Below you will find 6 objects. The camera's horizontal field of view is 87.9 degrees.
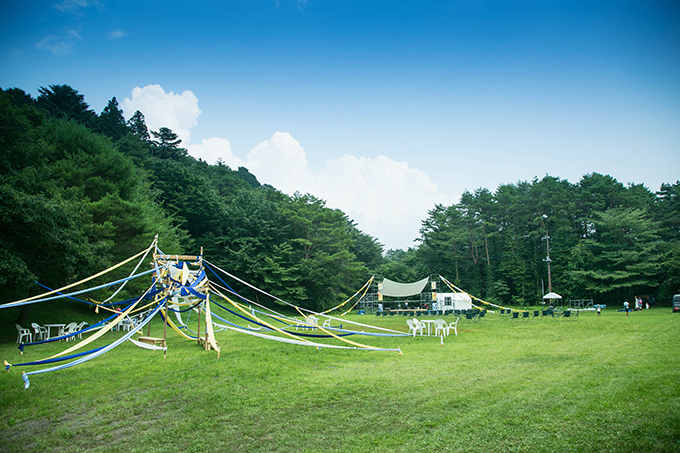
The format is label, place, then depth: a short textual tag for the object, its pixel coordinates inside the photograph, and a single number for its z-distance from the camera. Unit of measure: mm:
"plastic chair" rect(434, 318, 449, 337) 12555
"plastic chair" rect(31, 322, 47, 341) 11039
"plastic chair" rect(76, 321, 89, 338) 12428
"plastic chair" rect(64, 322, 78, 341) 11706
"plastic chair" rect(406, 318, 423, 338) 12810
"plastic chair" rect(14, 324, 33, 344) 10602
